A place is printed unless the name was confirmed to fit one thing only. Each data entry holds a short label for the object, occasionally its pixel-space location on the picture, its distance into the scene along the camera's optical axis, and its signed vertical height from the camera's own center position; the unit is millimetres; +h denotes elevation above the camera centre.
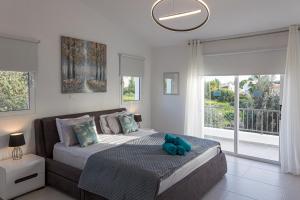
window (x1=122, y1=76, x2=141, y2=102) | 5296 +205
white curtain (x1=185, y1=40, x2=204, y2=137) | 5012 +129
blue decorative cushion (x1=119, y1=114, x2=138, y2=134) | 4336 -533
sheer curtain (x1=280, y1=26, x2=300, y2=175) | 3840 -249
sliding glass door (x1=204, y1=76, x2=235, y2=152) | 4949 -294
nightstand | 2863 -1066
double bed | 2659 -982
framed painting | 3973 +589
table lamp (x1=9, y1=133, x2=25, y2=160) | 3115 -653
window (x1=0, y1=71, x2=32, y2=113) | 3286 +85
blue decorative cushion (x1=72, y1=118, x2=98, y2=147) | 3426 -580
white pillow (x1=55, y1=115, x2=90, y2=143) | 3574 -458
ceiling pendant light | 3854 +1484
